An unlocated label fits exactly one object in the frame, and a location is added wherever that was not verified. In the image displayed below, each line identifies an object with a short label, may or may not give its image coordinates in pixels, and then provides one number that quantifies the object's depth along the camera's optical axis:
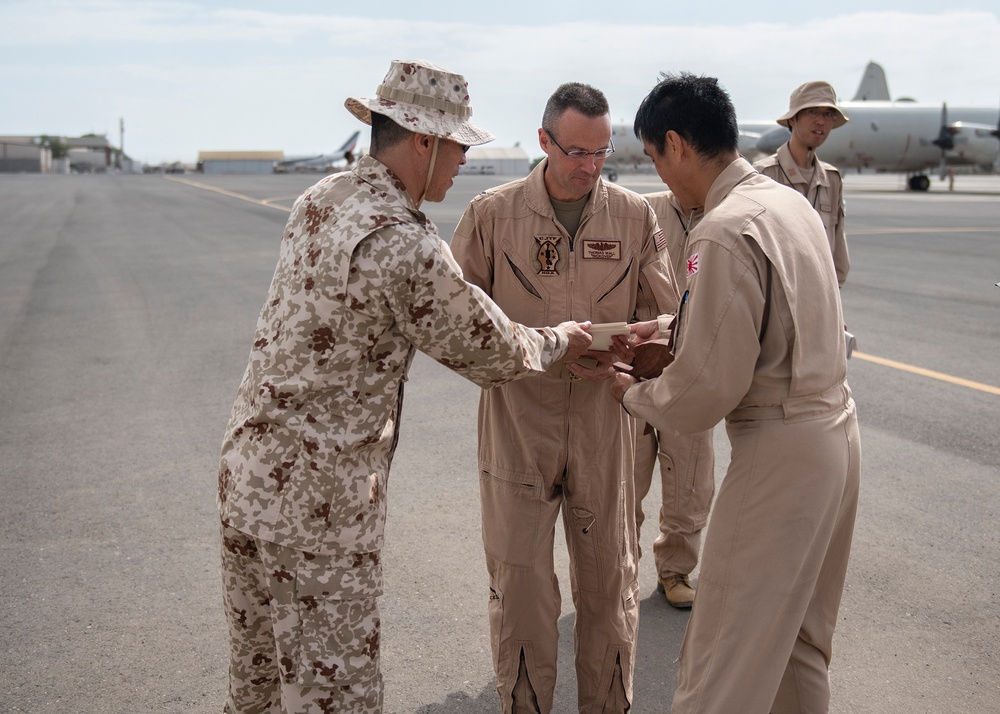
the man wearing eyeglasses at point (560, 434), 3.32
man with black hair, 2.42
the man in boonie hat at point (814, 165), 5.58
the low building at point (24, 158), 127.38
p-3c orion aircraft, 49.06
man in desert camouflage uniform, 2.39
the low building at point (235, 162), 151.12
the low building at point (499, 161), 106.19
